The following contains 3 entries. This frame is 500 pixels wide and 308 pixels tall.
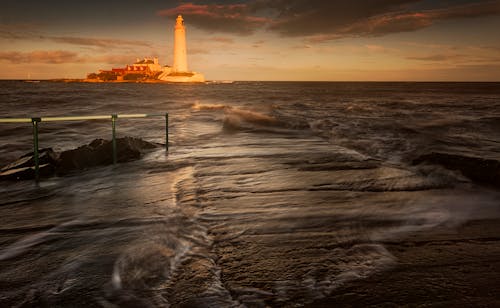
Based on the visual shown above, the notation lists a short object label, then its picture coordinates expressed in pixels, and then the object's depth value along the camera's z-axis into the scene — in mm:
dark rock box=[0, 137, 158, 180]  7190
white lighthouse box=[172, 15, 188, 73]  152800
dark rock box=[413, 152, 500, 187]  7055
